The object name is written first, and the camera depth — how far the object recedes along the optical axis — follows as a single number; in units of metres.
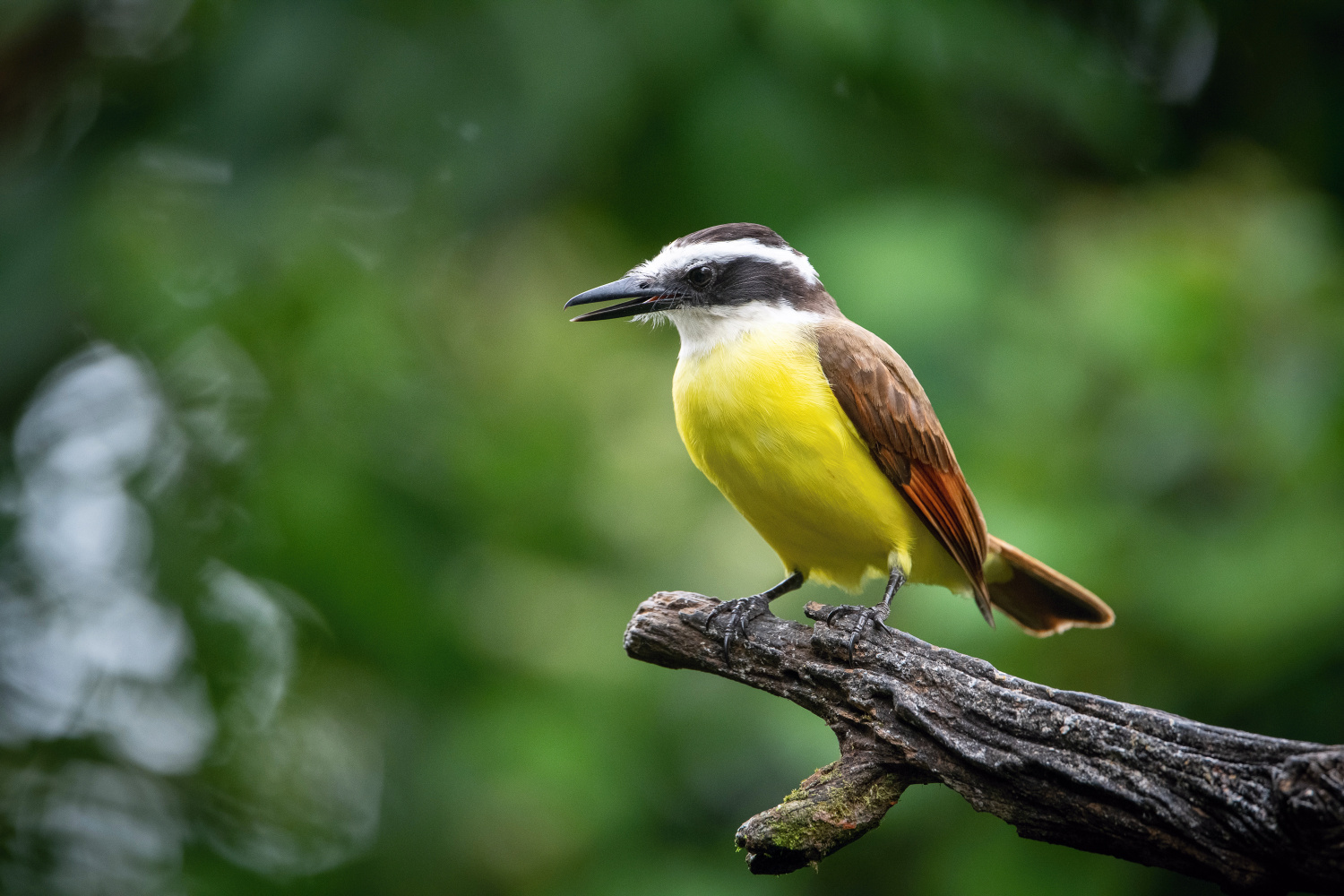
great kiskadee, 7.89
